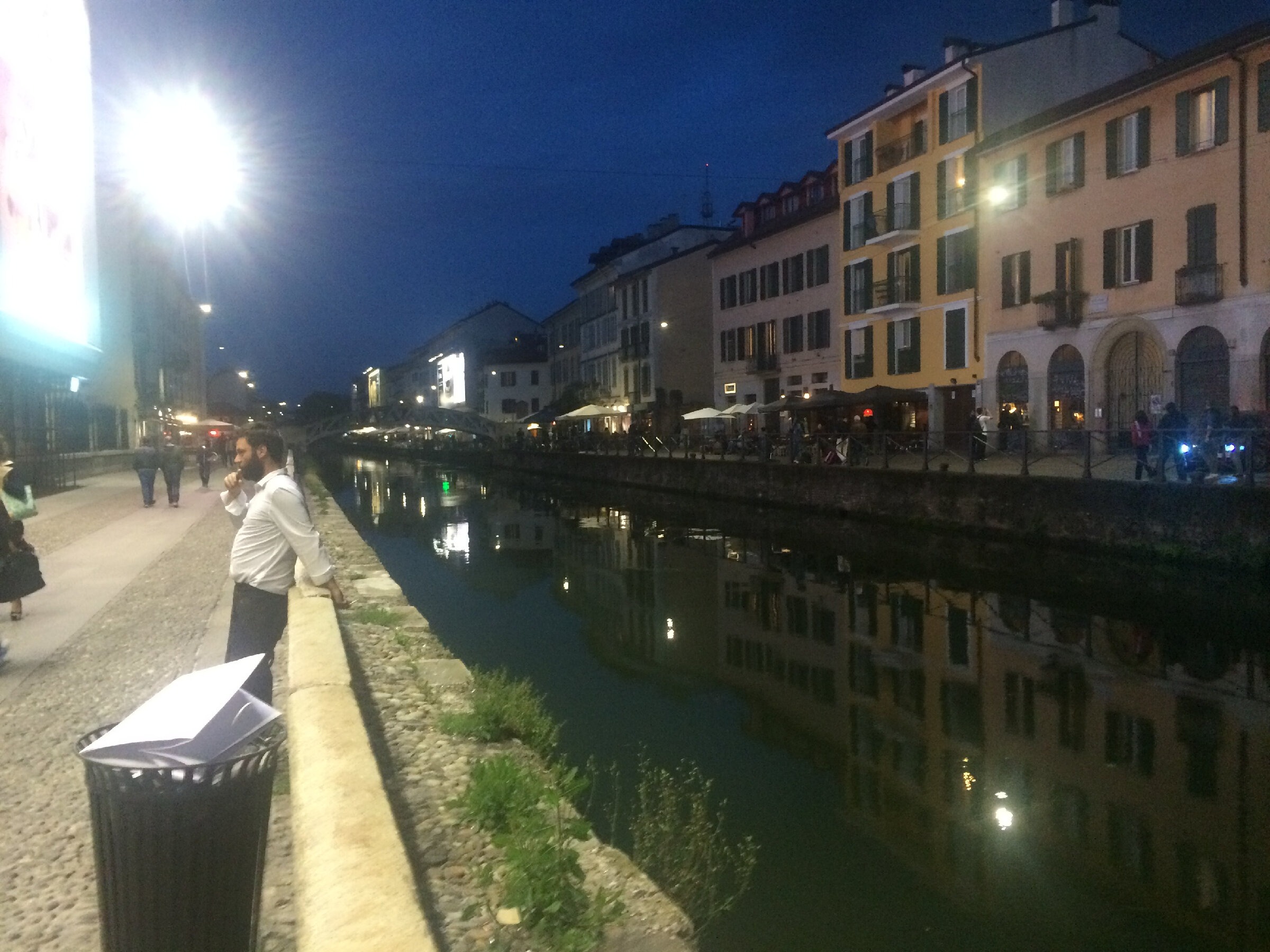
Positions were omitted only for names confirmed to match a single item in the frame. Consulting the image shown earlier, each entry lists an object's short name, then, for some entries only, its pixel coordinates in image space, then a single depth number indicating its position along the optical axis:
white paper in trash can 2.73
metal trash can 2.73
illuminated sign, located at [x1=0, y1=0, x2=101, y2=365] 14.34
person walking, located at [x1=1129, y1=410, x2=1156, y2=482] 18.25
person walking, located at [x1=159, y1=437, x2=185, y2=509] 21.05
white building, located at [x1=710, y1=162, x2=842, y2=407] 41.97
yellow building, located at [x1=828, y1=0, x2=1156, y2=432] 32.97
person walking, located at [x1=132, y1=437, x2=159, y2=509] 20.59
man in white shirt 5.30
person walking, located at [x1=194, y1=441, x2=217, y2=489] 28.53
